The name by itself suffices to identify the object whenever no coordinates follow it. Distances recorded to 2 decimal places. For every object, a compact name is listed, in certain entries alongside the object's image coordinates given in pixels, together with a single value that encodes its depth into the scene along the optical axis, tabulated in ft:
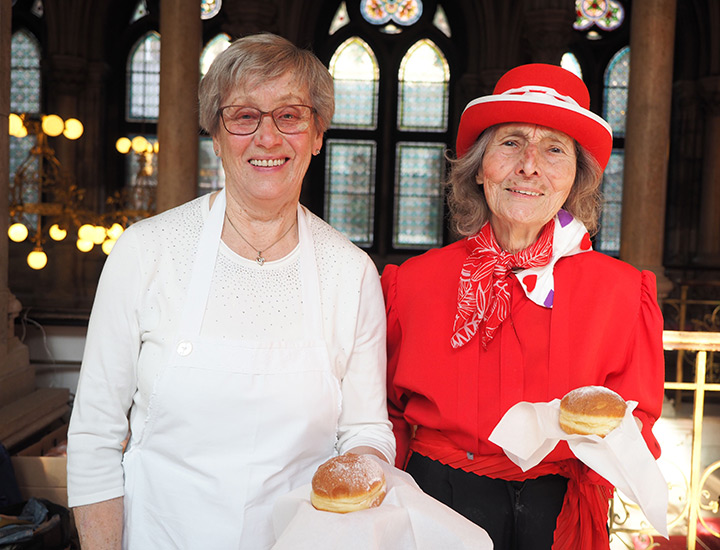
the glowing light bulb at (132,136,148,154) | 22.85
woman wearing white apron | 5.22
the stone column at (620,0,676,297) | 18.99
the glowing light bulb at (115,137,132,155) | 23.14
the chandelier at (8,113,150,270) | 19.15
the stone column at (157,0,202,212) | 18.34
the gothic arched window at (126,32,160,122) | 40.98
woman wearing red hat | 5.73
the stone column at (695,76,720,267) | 35.47
